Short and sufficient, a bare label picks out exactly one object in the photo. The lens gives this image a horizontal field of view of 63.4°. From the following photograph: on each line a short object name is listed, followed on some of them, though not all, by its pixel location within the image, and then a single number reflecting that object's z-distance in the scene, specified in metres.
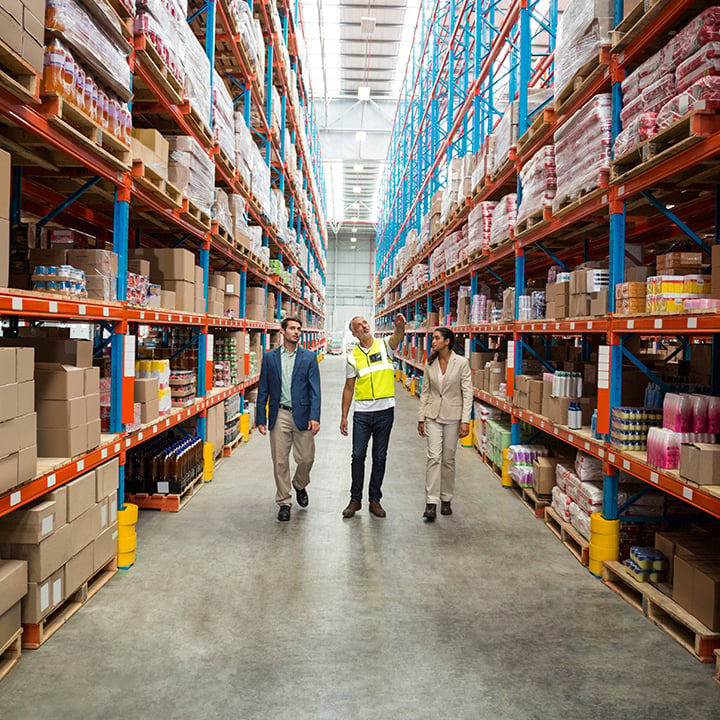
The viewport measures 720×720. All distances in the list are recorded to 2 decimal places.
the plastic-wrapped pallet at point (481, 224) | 8.07
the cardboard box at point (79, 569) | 3.55
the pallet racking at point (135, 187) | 3.23
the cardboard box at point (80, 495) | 3.53
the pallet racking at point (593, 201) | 3.68
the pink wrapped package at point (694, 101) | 3.21
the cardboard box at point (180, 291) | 5.98
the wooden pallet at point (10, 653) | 2.94
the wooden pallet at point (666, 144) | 3.24
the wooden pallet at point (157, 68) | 4.46
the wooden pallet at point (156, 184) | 4.55
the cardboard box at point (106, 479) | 3.90
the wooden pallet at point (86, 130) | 3.22
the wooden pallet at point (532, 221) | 5.78
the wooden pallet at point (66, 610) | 3.22
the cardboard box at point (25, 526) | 3.16
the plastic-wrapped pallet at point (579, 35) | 4.56
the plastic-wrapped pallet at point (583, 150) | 4.54
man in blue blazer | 5.43
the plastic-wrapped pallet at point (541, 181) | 5.83
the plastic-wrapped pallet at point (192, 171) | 5.51
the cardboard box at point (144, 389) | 4.90
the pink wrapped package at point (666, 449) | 3.63
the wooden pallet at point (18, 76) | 2.78
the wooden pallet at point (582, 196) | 4.53
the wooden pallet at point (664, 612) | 3.17
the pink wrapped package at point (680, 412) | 3.66
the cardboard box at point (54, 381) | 3.57
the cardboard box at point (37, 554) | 3.18
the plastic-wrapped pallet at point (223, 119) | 6.76
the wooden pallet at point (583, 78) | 4.48
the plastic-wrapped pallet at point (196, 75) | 5.50
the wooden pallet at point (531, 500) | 5.79
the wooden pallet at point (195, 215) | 5.69
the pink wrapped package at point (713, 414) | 3.57
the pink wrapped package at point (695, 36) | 3.47
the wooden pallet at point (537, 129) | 5.74
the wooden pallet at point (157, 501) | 5.73
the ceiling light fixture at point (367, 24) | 18.89
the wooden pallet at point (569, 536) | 4.56
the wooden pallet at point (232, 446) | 8.19
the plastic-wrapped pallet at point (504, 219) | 7.09
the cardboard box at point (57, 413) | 3.57
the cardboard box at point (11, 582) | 2.86
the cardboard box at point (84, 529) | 3.56
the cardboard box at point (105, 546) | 3.91
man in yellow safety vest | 5.45
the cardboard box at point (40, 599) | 3.19
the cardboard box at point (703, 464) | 3.21
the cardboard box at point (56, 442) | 3.56
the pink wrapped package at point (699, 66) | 3.38
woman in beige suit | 5.52
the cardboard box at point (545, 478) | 5.79
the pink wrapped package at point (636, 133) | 3.79
